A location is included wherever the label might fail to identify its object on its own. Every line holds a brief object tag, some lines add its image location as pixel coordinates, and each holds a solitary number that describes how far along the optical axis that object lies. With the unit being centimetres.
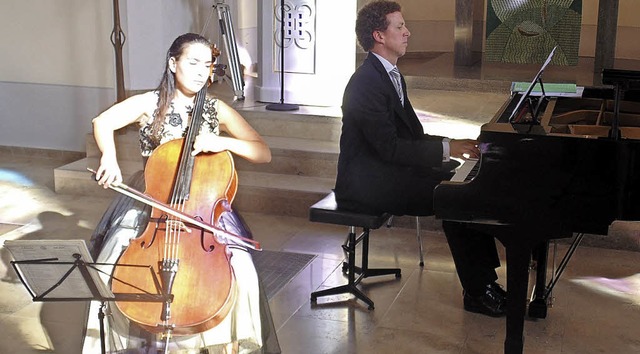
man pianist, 374
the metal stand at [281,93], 615
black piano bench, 376
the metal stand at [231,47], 652
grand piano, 303
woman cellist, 318
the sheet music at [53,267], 257
